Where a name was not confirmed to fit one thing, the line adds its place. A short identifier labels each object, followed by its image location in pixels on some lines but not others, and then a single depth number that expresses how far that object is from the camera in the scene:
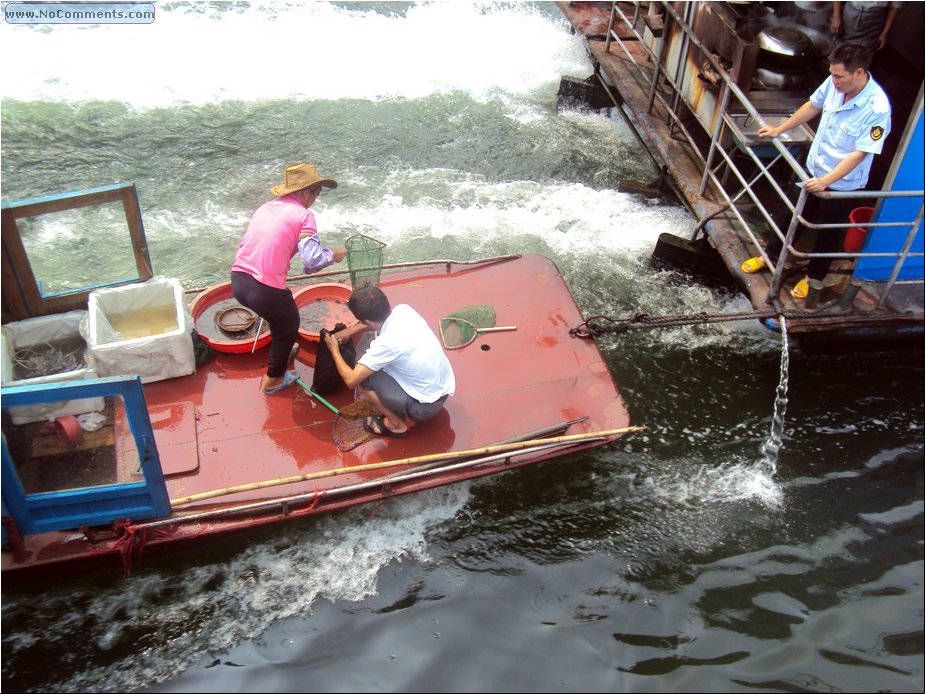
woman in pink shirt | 5.99
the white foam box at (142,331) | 6.21
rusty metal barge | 7.04
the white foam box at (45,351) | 5.73
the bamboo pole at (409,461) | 5.61
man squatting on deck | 5.90
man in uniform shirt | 6.32
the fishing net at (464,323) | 7.16
